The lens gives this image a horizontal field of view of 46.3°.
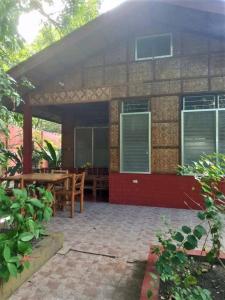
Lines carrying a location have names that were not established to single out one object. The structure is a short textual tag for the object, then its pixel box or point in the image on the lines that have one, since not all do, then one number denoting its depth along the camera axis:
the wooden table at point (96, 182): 7.15
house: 5.82
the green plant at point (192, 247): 2.09
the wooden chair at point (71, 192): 5.21
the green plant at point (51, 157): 8.59
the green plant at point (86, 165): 8.96
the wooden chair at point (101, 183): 7.22
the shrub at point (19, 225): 2.14
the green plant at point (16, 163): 8.54
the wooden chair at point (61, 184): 5.78
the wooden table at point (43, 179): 5.04
